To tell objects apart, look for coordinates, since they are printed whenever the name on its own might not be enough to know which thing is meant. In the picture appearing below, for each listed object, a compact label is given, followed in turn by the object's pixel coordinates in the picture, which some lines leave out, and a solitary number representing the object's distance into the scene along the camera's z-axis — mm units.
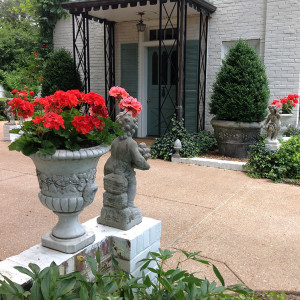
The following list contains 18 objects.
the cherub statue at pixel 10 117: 8781
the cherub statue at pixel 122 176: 2416
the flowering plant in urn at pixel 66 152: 1943
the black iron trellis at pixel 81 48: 8195
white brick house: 7484
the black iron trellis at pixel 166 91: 8337
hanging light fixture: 8469
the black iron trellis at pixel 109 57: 9234
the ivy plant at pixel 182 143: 7004
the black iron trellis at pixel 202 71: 8203
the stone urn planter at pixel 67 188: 1981
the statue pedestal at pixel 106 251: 1967
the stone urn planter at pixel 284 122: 6750
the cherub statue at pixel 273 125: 6105
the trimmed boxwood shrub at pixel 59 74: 8641
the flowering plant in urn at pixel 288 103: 6727
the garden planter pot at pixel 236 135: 6816
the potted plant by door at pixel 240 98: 6688
